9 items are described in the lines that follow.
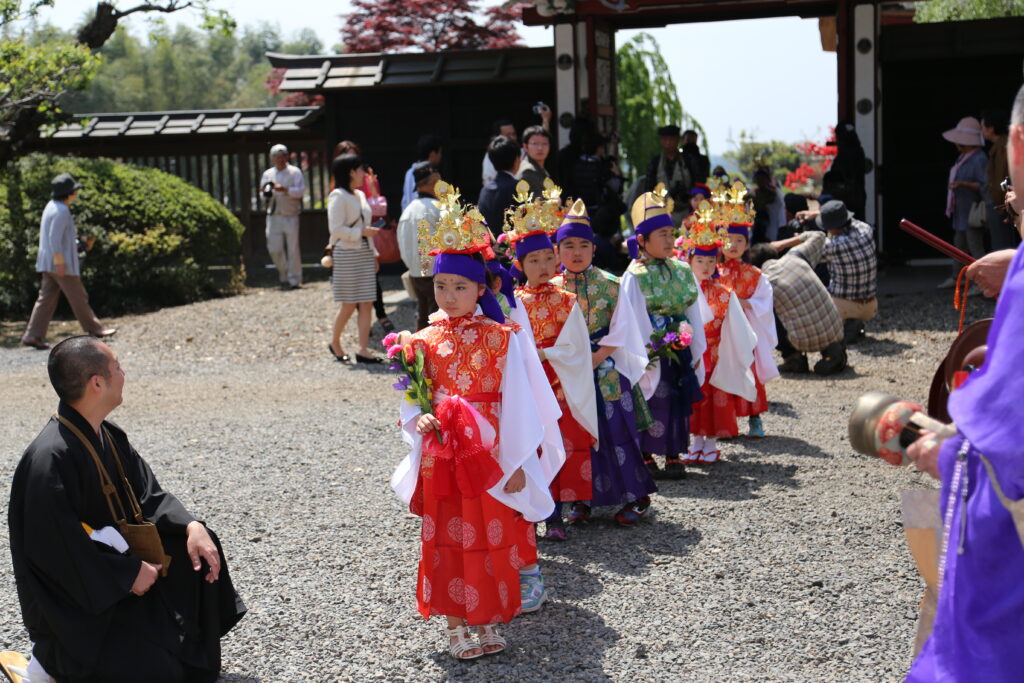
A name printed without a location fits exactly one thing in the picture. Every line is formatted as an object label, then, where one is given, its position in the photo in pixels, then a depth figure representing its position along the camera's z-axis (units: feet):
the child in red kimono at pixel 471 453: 13.51
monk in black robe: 11.68
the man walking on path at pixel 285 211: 48.39
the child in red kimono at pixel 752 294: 23.29
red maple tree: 67.82
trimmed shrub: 43.11
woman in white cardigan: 30.99
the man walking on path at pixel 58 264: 35.42
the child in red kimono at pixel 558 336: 16.69
